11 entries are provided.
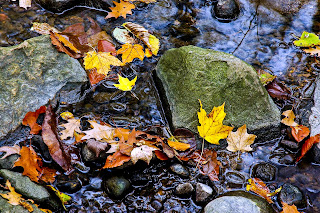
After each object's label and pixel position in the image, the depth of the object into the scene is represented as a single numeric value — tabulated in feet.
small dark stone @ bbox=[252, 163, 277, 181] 19.40
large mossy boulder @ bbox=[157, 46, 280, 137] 21.02
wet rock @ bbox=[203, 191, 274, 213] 16.70
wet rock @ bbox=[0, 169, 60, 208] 16.62
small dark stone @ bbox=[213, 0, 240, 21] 30.71
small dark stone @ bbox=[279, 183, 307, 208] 18.26
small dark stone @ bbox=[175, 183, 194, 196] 18.44
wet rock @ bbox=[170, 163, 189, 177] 19.29
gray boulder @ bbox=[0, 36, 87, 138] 20.31
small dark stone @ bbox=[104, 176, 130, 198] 17.99
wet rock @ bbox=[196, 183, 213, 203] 18.15
